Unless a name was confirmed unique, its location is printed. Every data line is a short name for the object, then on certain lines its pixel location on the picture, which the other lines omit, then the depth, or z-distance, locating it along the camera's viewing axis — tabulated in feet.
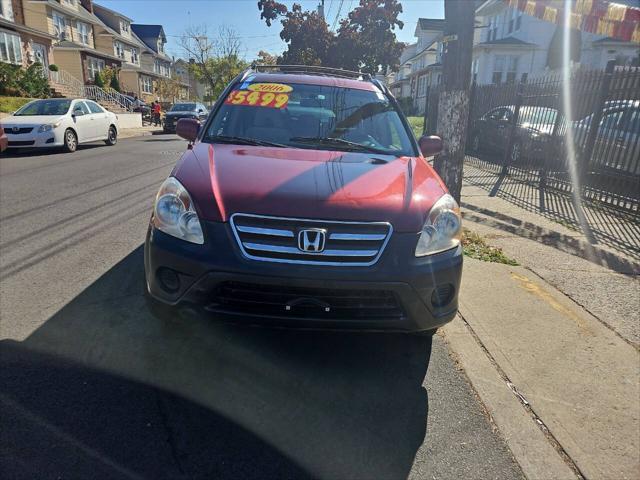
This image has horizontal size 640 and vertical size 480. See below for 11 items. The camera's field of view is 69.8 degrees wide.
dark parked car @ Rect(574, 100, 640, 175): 23.18
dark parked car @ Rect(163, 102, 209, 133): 78.74
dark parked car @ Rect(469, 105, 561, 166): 31.01
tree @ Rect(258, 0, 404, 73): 117.29
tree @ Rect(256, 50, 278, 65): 186.50
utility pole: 17.42
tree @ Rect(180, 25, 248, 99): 154.61
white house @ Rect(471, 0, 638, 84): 87.86
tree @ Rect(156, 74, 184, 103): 159.53
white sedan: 39.81
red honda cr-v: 8.02
